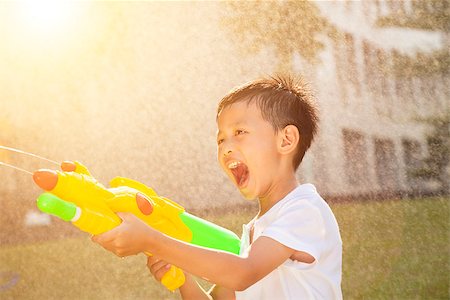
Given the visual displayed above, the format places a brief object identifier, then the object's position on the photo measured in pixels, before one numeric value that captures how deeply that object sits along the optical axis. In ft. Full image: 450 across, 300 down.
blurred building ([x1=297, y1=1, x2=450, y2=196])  26.07
